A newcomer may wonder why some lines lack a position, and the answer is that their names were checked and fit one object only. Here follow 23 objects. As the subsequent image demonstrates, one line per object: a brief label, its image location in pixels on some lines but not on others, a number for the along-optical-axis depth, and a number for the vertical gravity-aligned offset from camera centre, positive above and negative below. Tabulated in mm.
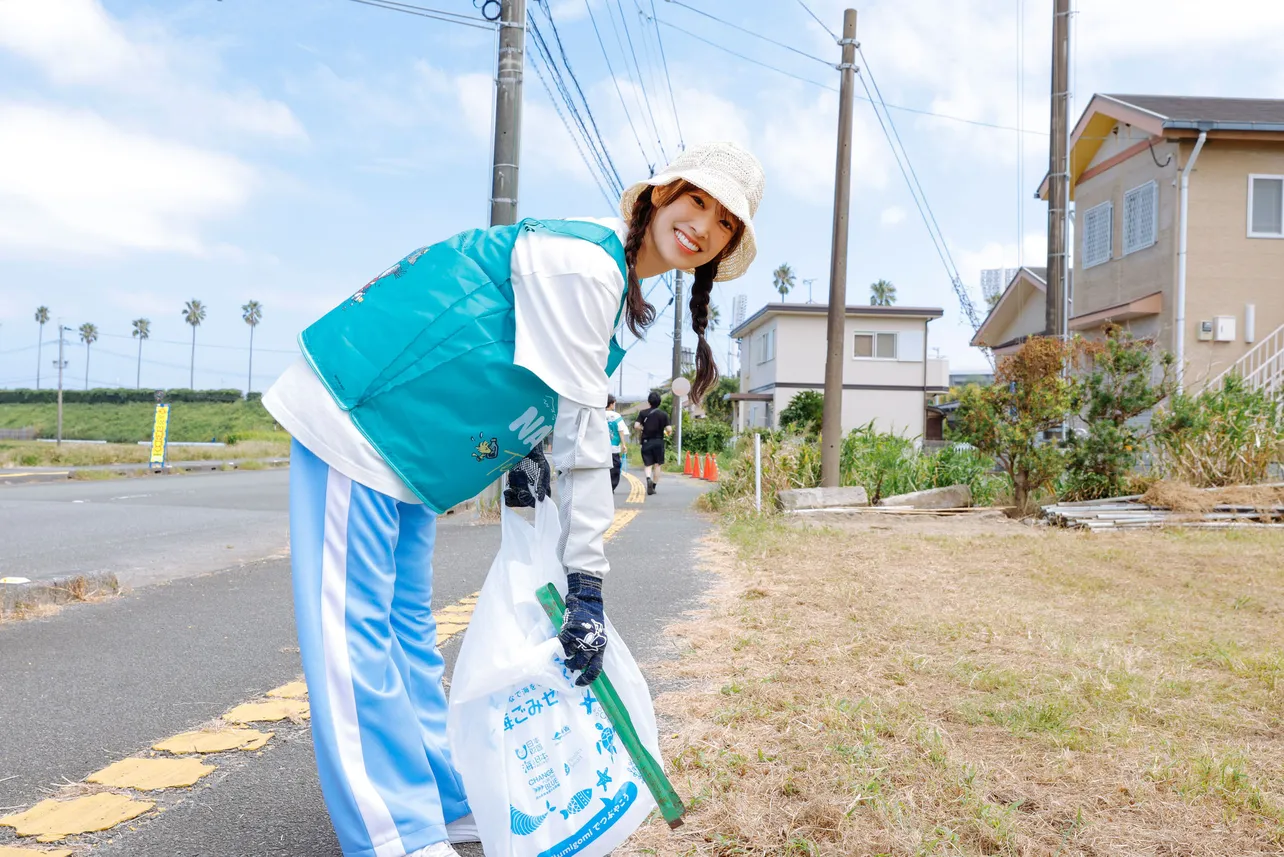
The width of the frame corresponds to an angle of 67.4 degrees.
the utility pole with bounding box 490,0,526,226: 10523 +3505
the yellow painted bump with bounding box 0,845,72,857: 2244 -1028
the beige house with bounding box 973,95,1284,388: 15961 +3629
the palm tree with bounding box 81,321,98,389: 107188 +9189
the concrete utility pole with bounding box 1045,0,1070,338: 13766 +3875
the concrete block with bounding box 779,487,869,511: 11656 -718
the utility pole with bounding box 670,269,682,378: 29456 +3819
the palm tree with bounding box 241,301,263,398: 109812 +12438
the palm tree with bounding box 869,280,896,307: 75750 +11844
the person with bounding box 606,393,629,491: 13775 +31
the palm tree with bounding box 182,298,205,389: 108125 +11873
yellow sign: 23312 -491
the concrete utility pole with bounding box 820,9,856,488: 12742 +2293
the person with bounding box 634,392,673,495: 17453 -70
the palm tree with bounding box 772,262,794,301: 79688 +13350
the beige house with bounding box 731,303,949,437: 35031 +2907
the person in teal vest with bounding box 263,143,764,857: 1955 -15
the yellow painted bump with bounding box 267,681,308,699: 3678 -1045
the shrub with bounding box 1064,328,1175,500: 10953 +424
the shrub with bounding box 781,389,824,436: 32438 +1041
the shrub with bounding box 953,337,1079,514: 11195 +406
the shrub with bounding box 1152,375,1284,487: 10906 +145
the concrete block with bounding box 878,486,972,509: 11953 -700
